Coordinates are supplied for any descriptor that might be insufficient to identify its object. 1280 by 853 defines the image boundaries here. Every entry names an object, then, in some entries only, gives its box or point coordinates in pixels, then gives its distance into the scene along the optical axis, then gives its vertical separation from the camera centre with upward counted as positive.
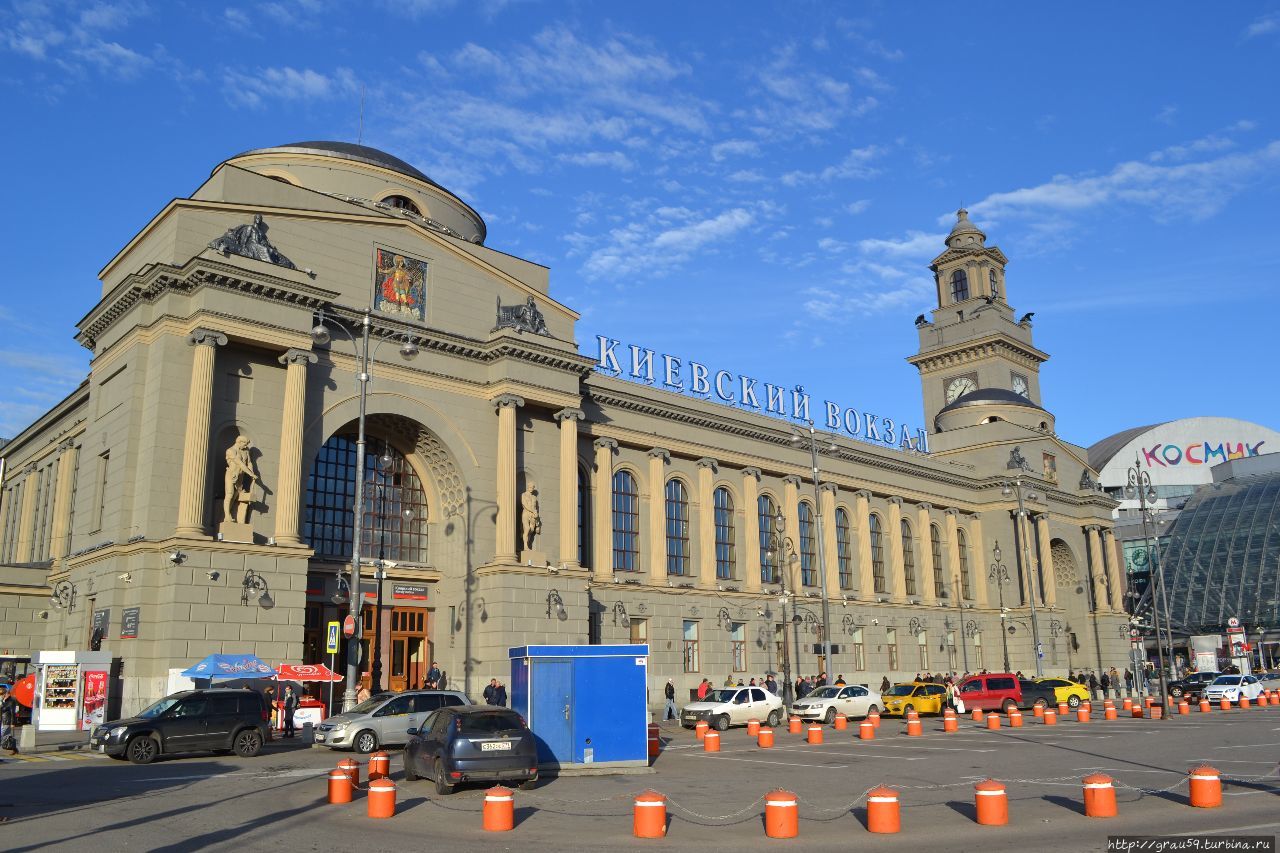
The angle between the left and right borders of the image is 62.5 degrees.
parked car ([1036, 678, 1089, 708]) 48.16 -1.41
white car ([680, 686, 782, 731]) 37.72 -1.53
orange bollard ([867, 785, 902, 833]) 13.91 -1.93
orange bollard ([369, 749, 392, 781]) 18.55 -1.63
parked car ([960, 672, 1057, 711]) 43.77 -1.24
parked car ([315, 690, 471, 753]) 25.58 -1.21
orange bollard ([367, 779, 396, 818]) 15.52 -1.86
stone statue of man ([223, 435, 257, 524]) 33.75 +5.95
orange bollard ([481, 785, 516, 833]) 14.41 -1.91
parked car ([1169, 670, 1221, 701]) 55.47 -1.43
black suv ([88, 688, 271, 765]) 24.00 -1.24
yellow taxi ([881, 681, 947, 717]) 44.12 -1.48
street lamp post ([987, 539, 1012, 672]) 66.49 +5.43
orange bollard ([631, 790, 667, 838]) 13.74 -1.91
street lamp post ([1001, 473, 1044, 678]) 66.01 +7.10
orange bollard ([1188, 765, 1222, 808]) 15.16 -1.84
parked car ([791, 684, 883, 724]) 40.03 -1.49
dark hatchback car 18.34 -1.38
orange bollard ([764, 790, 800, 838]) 13.59 -1.92
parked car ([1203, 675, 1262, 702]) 48.91 -1.46
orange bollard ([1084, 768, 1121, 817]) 14.61 -1.88
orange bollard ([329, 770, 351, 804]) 17.20 -1.87
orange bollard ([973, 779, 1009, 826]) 14.14 -1.89
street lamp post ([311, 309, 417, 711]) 28.56 +3.46
